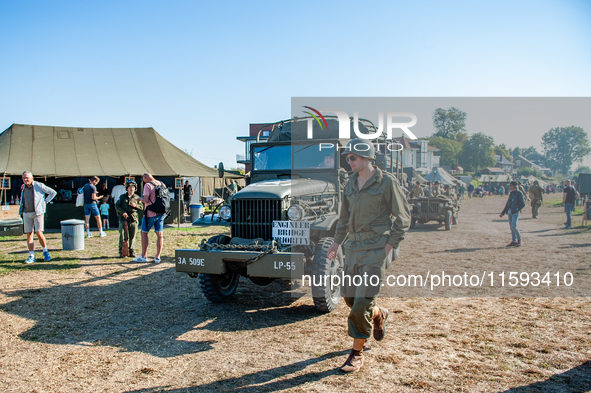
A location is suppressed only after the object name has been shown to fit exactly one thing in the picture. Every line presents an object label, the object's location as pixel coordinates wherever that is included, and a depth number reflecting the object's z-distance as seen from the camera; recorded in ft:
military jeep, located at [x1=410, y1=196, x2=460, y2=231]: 46.14
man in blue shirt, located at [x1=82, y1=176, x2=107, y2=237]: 39.61
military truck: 15.55
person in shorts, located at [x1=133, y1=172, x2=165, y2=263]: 25.29
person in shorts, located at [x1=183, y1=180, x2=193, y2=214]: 63.17
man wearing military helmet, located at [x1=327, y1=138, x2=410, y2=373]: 11.33
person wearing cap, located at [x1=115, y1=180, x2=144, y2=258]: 28.14
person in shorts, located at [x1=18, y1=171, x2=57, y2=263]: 25.29
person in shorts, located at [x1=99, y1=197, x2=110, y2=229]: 45.65
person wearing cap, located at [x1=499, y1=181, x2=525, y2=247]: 32.71
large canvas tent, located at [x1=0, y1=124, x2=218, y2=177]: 47.88
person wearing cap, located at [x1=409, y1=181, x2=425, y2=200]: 47.80
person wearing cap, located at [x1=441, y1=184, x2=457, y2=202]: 48.01
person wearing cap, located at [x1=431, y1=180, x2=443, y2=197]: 46.98
